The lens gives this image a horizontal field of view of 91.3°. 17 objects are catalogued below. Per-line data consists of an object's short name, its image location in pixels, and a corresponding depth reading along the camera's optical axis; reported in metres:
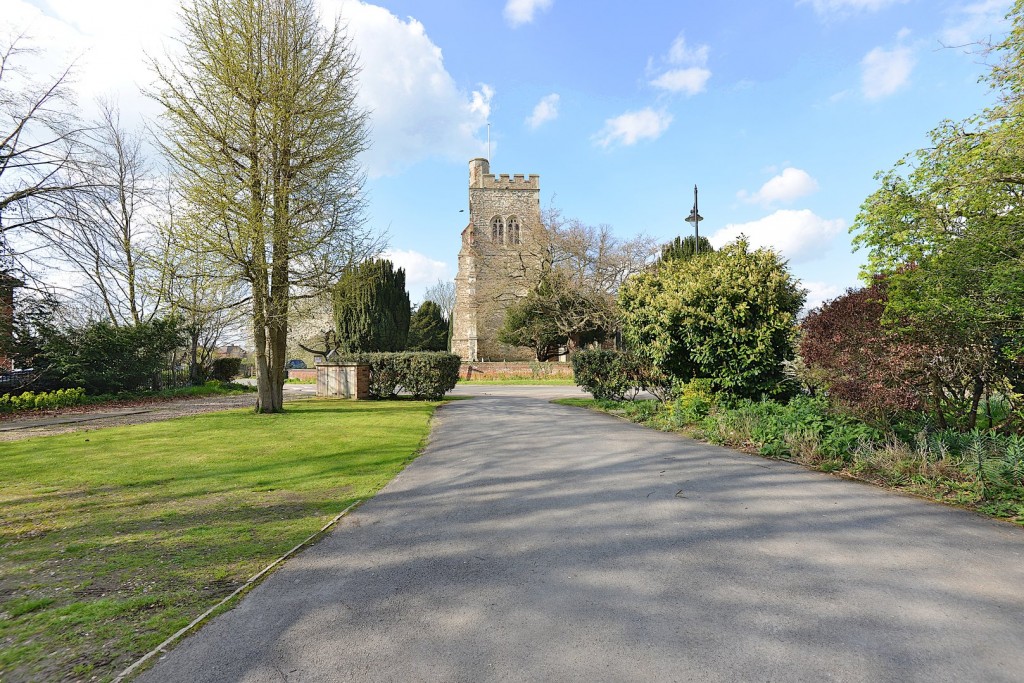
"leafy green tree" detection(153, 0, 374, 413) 13.22
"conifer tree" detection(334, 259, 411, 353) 30.52
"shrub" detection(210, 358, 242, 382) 29.42
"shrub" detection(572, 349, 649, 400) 14.50
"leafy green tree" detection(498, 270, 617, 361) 34.02
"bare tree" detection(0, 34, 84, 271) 13.31
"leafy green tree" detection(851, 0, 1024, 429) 5.96
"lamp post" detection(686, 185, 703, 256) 16.91
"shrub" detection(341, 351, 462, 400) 18.30
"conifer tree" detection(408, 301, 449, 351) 45.00
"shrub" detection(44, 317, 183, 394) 17.91
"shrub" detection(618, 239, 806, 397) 9.65
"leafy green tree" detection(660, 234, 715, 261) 31.34
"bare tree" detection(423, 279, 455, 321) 71.75
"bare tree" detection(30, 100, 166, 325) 13.62
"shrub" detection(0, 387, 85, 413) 14.70
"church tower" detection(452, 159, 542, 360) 37.69
